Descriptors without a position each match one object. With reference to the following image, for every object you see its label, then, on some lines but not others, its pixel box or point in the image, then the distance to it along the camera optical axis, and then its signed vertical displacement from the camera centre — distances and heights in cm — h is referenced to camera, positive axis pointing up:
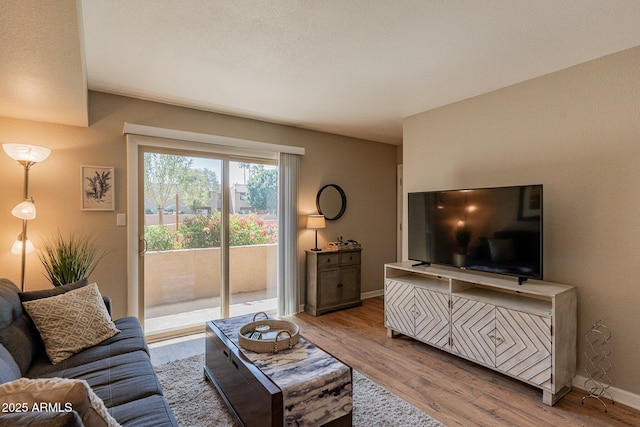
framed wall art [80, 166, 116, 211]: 293 +24
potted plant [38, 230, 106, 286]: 263 -40
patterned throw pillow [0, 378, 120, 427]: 85 -52
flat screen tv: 246 -17
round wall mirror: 453 +14
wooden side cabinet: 413 -95
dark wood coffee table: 158 -95
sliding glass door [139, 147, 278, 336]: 335 -30
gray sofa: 144 -90
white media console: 222 -93
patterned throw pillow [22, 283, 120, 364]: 195 -72
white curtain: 411 -34
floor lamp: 240 +13
